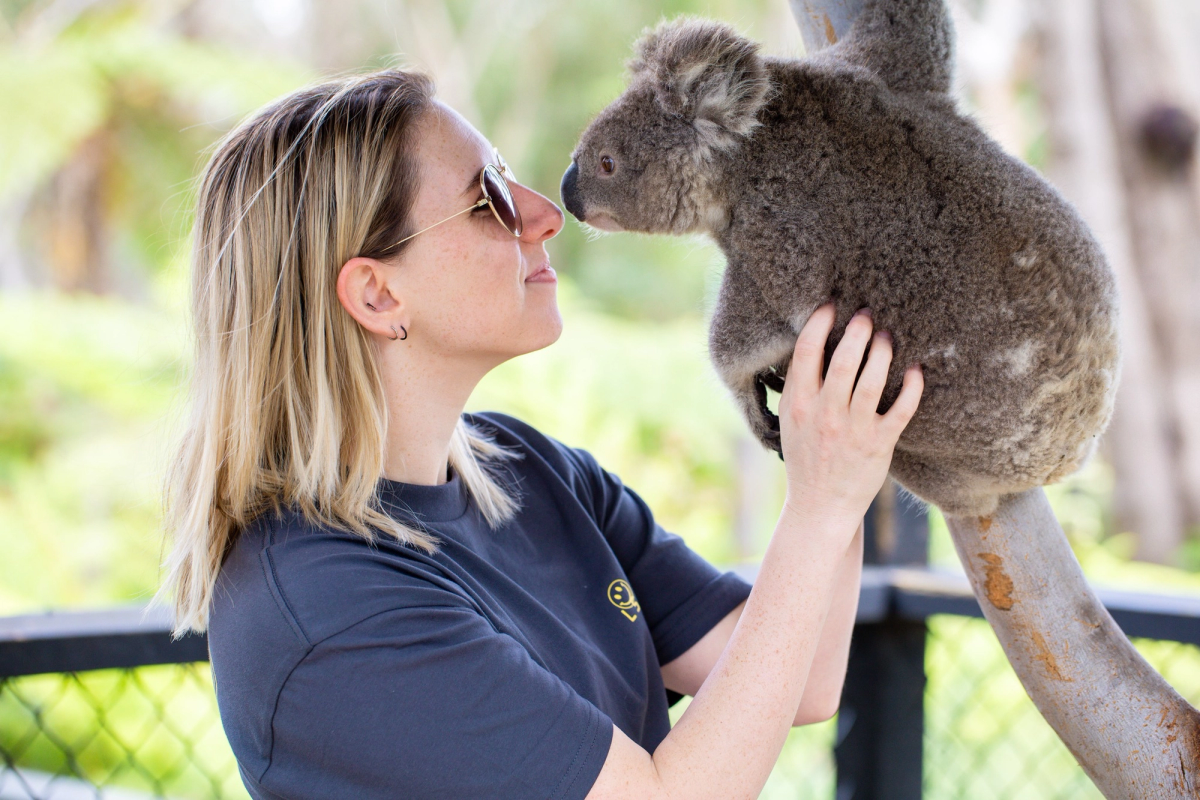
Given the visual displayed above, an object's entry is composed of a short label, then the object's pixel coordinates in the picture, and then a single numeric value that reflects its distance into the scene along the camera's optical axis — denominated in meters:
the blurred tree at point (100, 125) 6.26
